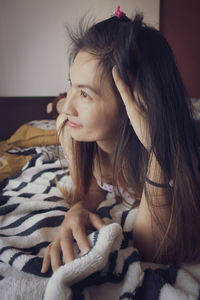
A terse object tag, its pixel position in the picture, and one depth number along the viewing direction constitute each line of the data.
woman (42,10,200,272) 0.57
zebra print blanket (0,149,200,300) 0.43
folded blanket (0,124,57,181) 1.77
